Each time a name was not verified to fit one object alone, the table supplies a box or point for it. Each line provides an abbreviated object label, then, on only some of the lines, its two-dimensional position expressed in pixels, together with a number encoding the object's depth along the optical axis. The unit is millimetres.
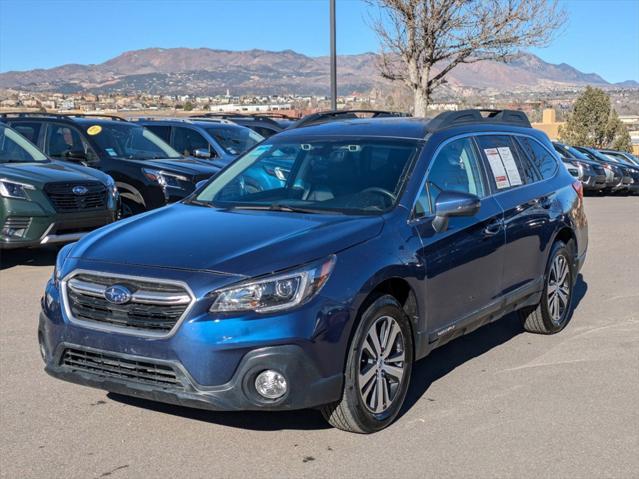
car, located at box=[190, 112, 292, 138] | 18953
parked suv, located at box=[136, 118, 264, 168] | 14609
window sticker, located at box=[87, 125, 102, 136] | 12461
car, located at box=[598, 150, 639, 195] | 26597
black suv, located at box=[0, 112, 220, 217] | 11812
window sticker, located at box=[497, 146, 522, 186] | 6398
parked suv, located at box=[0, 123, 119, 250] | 9203
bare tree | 22500
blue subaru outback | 4191
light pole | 18750
